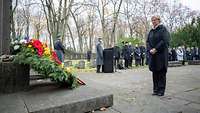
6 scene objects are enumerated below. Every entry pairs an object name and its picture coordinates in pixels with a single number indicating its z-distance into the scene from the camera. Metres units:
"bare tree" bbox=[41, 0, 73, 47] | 13.17
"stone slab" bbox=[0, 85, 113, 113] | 2.27
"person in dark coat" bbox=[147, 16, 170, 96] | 3.31
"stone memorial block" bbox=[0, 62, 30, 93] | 2.76
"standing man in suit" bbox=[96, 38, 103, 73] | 6.91
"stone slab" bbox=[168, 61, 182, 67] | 9.66
